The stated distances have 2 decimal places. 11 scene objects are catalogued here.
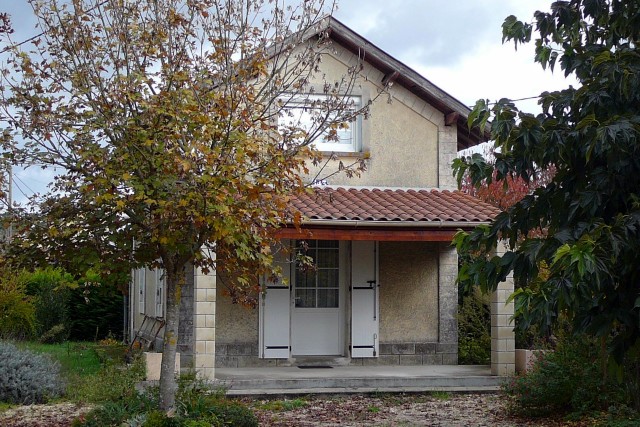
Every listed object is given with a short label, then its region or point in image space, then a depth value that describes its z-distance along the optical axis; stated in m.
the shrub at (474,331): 15.34
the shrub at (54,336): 19.10
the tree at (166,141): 8.05
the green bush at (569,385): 10.26
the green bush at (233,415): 8.84
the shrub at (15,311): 19.05
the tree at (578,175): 5.74
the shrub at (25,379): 11.44
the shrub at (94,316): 22.72
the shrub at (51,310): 21.42
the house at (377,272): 14.17
